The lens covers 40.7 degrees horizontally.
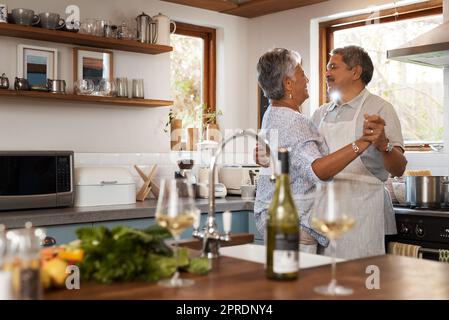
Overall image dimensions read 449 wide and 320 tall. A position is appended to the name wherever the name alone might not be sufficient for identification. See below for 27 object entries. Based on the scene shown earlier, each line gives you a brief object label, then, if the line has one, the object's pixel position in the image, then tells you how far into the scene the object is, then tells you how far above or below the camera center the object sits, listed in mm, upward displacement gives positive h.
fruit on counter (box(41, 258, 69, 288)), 1294 -241
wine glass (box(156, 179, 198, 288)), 1354 -118
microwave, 3139 -97
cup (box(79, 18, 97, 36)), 3820 +851
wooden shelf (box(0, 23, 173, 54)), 3477 +760
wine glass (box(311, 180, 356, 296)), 1293 -122
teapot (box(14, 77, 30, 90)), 3514 +451
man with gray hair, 2684 +129
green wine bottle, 1349 -164
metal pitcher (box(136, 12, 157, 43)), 4086 +898
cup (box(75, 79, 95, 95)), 3779 +468
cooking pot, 3234 -169
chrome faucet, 1621 -190
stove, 3014 -360
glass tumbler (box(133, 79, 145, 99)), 4078 +488
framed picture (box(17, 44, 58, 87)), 3625 +594
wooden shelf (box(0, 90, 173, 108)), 3494 +390
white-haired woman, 2326 +70
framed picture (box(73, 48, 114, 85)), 3855 +630
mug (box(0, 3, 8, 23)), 3438 +845
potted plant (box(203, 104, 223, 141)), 4711 +288
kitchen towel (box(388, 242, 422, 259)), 3064 -460
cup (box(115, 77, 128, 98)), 3992 +492
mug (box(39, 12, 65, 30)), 3586 +844
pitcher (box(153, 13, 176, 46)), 4172 +922
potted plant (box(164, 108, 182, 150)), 4484 +215
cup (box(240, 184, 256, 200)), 4039 -212
